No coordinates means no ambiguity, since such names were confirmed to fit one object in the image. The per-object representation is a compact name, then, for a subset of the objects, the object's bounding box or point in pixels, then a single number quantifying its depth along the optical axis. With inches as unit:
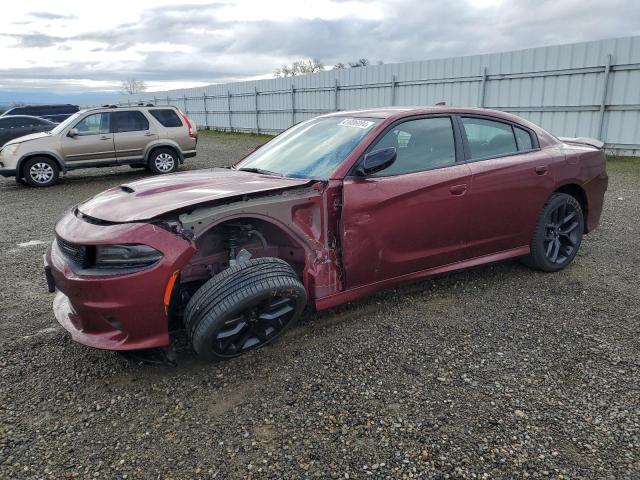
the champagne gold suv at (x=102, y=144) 413.7
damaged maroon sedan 107.6
